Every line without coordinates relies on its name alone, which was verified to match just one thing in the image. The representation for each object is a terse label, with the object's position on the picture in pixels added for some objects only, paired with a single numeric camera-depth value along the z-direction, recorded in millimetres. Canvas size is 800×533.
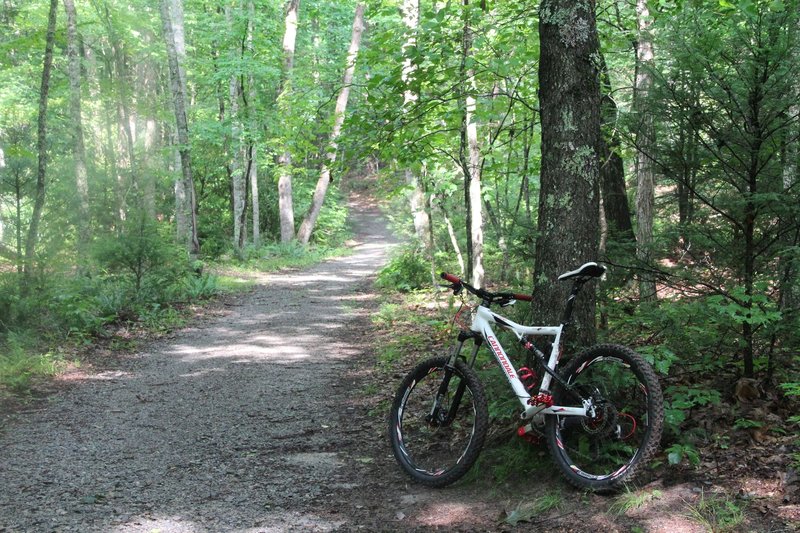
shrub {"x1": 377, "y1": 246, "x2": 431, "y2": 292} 14561
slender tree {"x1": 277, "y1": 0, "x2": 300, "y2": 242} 20623
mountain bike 3494
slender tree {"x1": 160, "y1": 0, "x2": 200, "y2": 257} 13688
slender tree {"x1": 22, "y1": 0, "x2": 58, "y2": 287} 9914
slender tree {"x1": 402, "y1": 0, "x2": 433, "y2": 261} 12893
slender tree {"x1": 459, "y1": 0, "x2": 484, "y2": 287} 8812
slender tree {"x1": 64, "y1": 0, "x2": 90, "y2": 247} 12820
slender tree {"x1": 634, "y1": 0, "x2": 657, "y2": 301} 4312
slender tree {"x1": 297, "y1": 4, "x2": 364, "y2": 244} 20422
